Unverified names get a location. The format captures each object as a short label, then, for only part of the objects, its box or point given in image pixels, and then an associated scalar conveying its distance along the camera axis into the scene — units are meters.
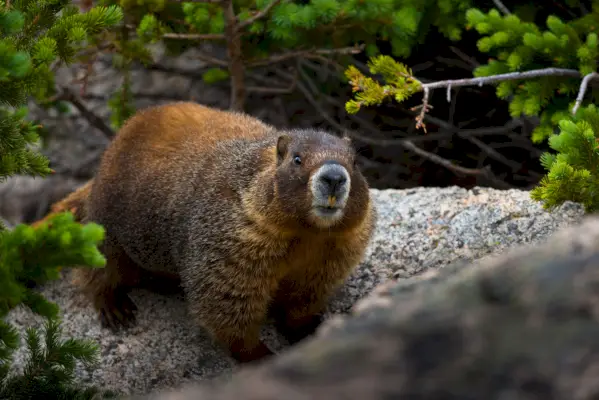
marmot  8.16
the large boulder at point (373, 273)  9.50
